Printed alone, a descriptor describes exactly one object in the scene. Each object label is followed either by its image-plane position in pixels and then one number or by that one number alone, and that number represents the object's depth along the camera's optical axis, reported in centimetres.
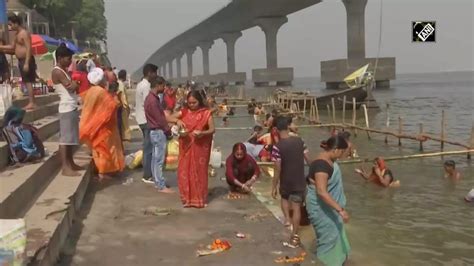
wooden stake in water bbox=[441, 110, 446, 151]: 1606
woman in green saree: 479
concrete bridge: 5900
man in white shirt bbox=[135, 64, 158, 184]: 769
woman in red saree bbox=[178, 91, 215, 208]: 646
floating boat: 3262
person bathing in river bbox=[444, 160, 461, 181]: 1254
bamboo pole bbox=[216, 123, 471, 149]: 1547
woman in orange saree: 733
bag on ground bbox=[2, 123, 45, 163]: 596
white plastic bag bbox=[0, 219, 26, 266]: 331
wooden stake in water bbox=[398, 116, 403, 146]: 1800
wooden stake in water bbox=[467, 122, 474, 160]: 1479
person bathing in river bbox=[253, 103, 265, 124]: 2525
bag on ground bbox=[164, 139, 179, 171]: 898
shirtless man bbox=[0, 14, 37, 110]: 771
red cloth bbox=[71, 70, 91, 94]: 874
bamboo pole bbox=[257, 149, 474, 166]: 1248
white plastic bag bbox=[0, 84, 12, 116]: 705
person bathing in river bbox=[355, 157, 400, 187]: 1148
